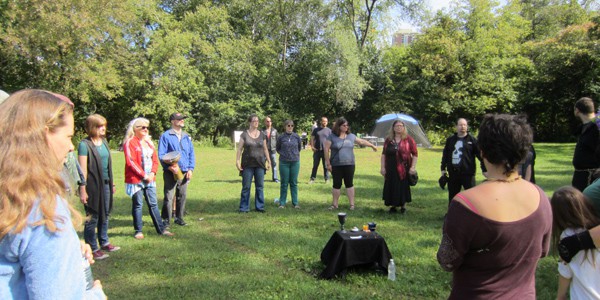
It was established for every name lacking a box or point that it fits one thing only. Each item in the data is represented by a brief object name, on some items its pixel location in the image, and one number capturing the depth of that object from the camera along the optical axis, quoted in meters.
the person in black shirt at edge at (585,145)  5.00
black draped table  4.48
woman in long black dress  7.50
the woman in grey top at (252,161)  7.62
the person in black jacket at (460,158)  6.55
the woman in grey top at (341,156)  7.62
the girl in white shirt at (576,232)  2.45
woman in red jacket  5.59
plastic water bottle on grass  4.42
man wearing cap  6.23
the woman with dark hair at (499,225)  1.77
